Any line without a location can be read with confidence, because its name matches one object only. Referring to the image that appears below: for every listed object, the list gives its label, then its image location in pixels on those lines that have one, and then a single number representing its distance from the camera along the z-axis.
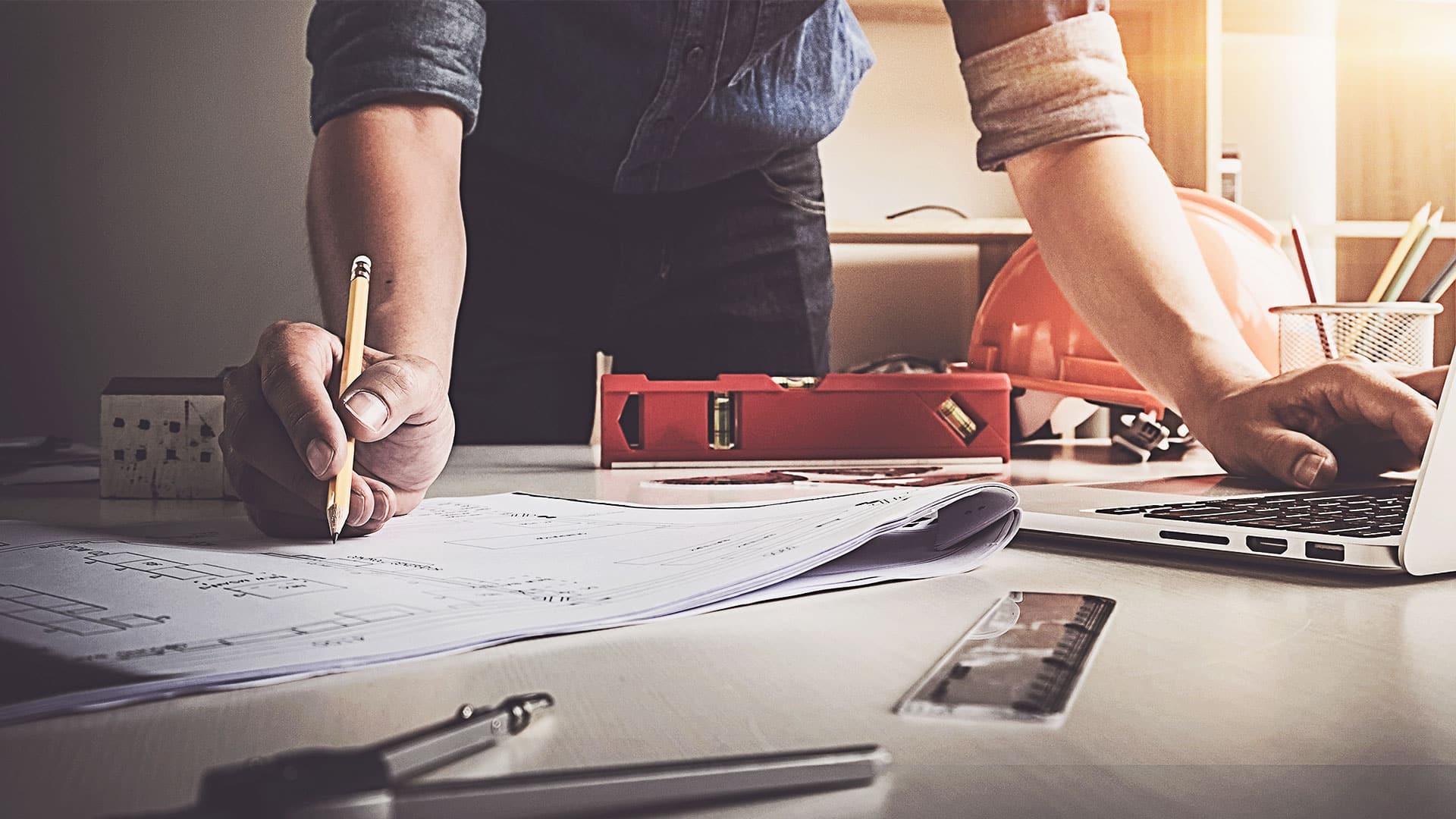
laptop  0.36
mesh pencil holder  0.90
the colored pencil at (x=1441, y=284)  1.06
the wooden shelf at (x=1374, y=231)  2.10
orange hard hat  1.05
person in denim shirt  0.56
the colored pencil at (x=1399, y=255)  1.25
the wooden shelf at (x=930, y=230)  1.83
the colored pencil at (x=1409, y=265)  1.16
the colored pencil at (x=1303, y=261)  1.12
